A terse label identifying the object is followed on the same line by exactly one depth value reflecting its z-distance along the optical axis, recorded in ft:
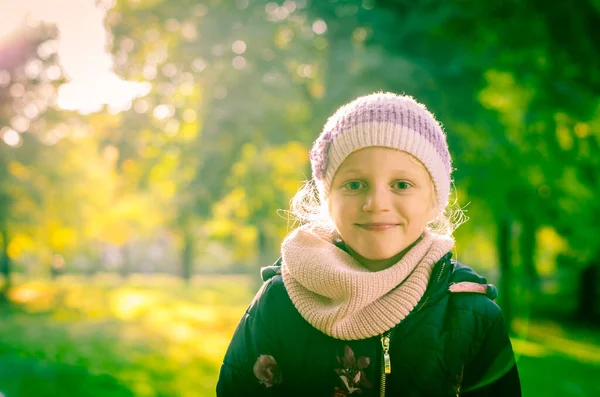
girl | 6.07
